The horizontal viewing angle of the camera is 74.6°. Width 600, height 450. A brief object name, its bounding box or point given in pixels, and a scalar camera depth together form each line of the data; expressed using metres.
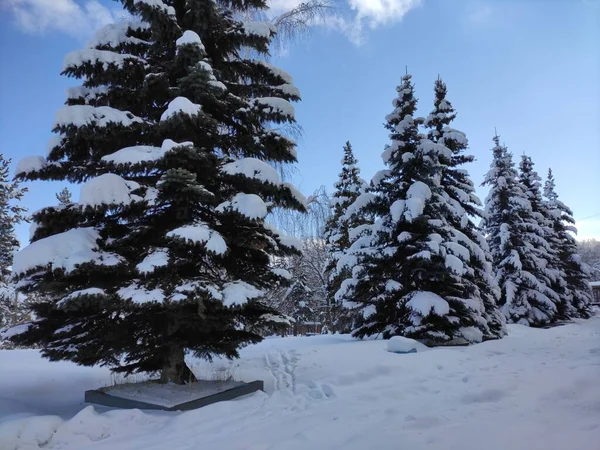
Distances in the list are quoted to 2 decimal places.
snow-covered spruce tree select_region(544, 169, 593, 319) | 27.88
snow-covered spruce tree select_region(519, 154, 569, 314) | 23.39
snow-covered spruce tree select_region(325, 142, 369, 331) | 20.99
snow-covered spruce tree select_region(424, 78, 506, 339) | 13.36
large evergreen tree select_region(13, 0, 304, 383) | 5.00
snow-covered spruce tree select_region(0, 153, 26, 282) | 21.50
